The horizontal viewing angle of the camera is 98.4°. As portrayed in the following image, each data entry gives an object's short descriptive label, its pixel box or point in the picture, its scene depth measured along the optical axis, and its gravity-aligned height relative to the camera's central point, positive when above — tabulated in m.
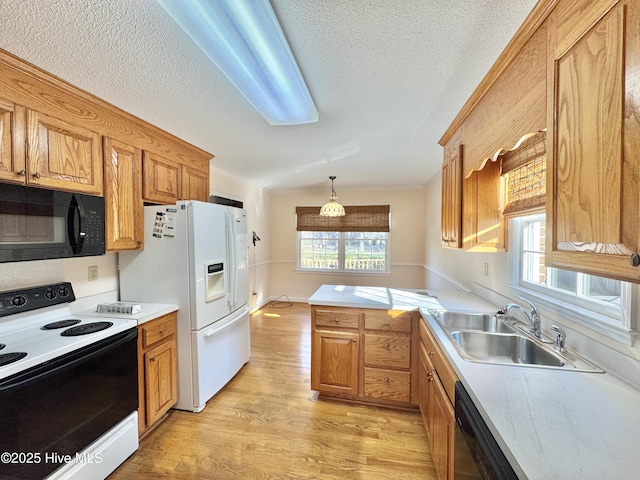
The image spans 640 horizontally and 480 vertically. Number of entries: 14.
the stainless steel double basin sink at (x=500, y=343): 1.25 -0.59
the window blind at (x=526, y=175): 1.44 +0.34
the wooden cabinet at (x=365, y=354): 2.14 -0.96
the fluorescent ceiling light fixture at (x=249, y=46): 0.96 +0.79
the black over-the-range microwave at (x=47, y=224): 1.37 +0.06
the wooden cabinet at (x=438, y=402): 1.29 -0.92
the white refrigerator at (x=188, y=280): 2.13 -0.36
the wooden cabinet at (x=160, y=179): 2.19 +0.47
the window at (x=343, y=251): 5.29 -0.32
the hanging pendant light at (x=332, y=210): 4.01 +0.36
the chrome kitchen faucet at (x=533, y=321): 1.46 -0.47
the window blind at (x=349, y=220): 5.16 +0.28
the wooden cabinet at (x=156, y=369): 1.88 -0.97
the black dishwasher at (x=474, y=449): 0.78 -0.69
